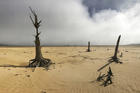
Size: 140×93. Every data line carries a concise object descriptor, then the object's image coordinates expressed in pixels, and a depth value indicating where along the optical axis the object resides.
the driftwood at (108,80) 5.61
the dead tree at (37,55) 8.74
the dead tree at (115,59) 9.48
